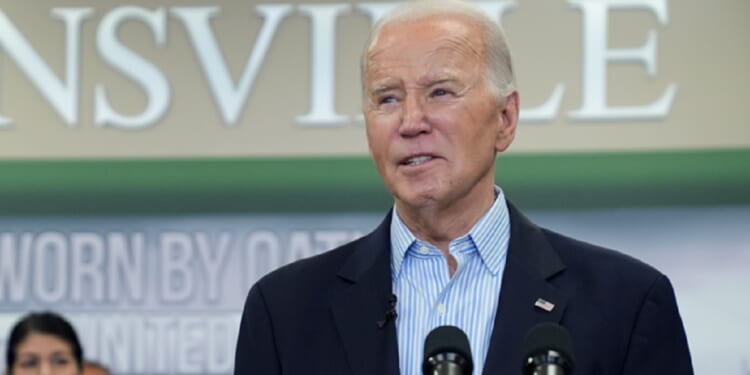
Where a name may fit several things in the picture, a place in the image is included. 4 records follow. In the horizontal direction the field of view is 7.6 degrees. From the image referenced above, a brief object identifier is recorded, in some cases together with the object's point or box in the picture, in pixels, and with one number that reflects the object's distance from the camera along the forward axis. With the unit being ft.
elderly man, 20.19
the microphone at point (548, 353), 19.14
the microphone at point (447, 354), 19.17
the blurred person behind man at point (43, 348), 27.80
